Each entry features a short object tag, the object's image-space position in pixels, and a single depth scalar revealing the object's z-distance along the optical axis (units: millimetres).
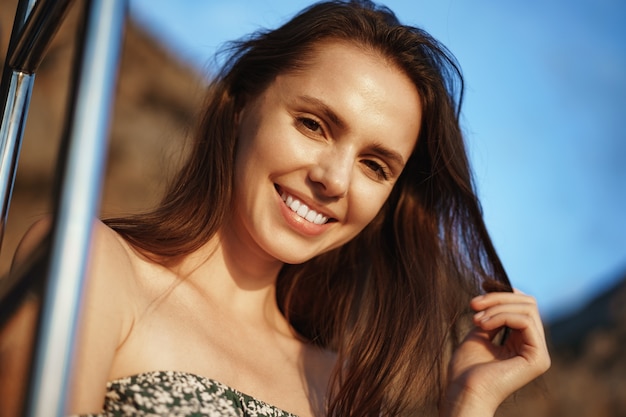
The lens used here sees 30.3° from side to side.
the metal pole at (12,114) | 761
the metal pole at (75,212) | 439
